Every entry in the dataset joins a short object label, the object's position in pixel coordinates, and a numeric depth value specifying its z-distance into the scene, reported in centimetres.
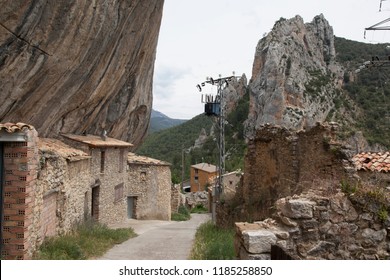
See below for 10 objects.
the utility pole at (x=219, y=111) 1747
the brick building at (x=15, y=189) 605
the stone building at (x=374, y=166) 1205
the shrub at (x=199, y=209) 3586
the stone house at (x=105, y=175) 1535
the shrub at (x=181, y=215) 2563
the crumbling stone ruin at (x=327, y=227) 500
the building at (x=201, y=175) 4928
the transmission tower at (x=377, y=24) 1291
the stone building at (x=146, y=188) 2142
